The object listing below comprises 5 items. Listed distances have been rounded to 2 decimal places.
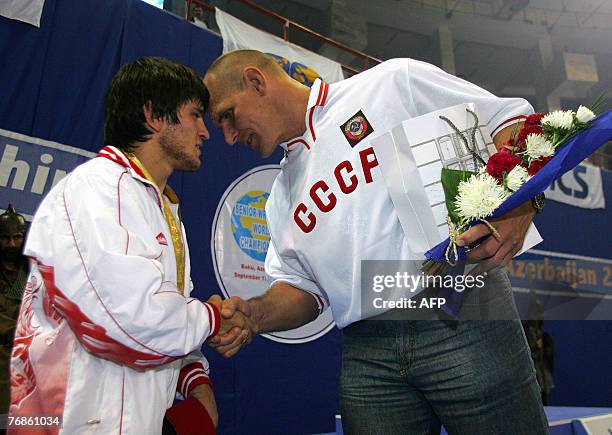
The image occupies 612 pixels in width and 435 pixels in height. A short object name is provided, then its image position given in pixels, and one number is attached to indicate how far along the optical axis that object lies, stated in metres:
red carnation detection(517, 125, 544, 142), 1.21
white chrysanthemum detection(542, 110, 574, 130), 1.20
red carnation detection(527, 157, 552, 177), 1.15
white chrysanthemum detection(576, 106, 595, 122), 1.20
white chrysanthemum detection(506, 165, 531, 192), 1.11
